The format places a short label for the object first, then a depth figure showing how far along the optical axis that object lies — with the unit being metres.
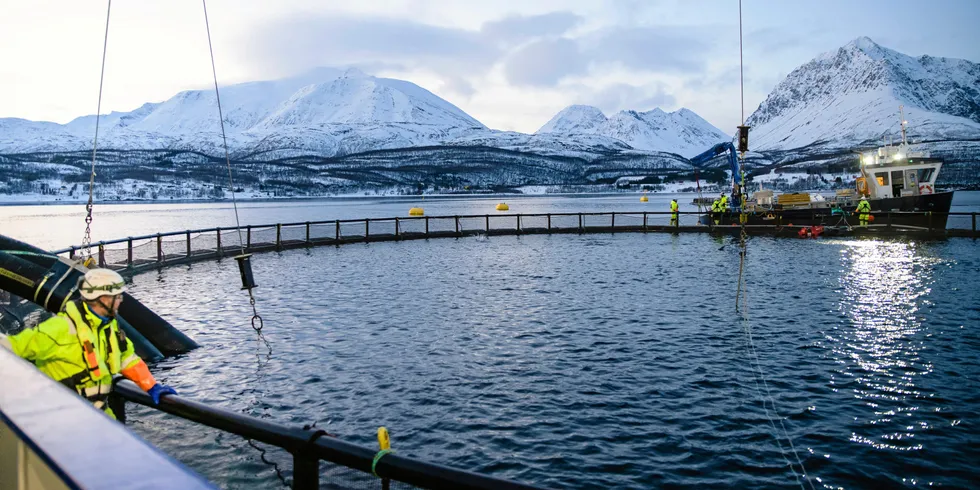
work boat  42.12
